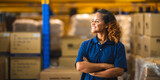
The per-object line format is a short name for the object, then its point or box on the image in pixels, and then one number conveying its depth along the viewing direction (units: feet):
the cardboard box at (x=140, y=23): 14.20
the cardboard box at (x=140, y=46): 14.30
